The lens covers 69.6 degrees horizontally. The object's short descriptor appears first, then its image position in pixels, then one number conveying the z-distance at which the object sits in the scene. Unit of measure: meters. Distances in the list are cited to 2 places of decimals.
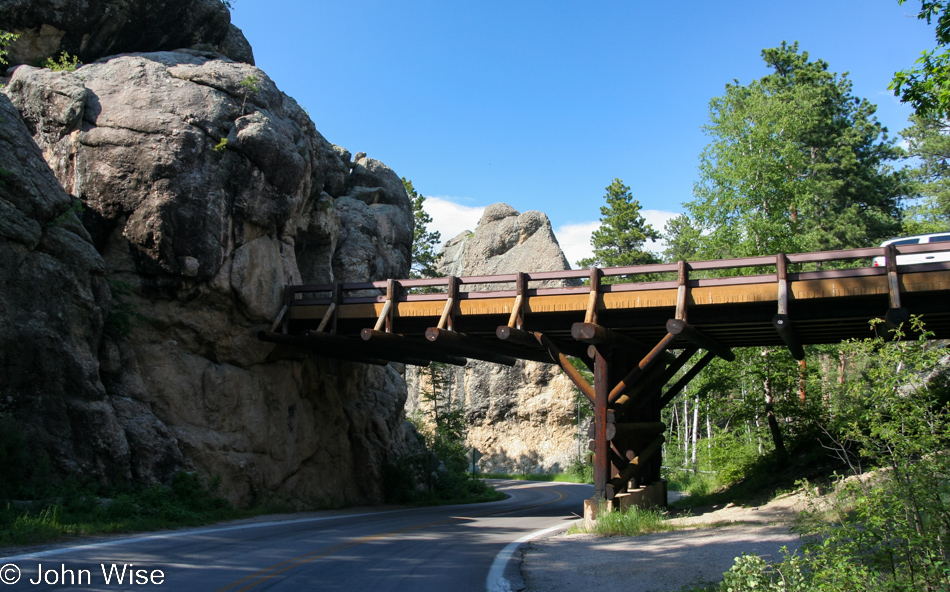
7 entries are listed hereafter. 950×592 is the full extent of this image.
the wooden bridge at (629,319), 13.82
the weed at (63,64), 19.73
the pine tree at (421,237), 56.50
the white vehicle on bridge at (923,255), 19.71
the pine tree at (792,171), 24.58
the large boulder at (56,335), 14.02
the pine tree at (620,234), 53.50
